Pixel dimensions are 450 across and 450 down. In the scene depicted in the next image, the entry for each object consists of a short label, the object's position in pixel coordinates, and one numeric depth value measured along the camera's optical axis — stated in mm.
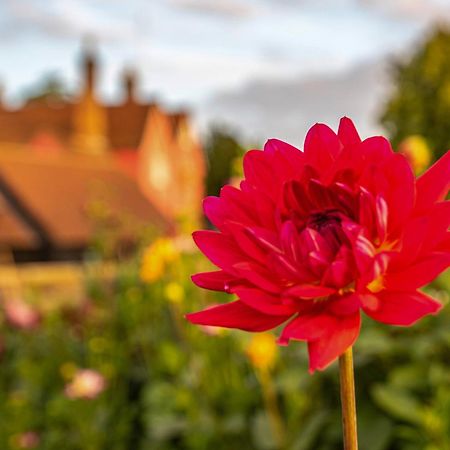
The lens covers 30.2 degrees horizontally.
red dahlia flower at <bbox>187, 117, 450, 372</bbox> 626
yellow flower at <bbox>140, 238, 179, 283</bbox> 2391
